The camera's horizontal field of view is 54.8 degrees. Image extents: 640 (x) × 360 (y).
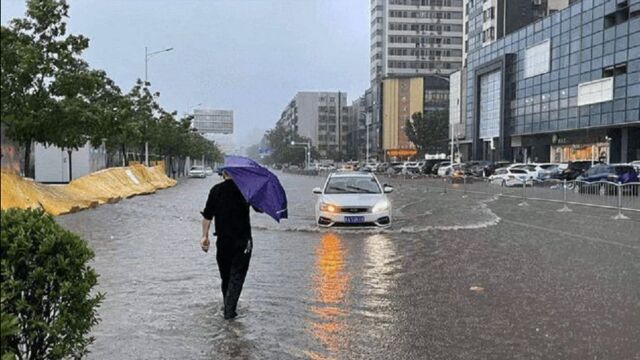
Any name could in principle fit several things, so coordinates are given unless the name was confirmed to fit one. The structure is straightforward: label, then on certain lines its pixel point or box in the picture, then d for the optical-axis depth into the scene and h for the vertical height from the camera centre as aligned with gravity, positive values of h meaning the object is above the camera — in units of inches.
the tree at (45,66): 725.9 +112.3
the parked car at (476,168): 2105.1 -49.2
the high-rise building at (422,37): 5536.4 +1057.7
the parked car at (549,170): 1713.8 -44.8
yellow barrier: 125.6 -57.6
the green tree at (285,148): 5689.0 +51.3
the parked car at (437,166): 2482.3 -48.6
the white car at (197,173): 2753.4 -88.7
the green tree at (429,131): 3858.3 +145.1
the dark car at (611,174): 1229.7 -38.7
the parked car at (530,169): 1676.1 -41.0
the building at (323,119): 6899.6 +390.1
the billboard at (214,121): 3717.8 +194.5
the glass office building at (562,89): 2082.9 +270.6
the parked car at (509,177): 1545.8 -58.5
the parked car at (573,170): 1658.5 -42.4
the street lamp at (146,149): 1954.7 +12.5
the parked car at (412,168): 2646.9 -62.0
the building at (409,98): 5024.6 +455.2
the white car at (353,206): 561.6 -48.4
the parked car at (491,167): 2120.0 -45.0
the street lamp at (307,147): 5093.5 +51.5
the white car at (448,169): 2169.8 -54.9
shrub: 126.3 -29.4
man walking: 258.4 -33.8
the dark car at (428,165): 2546.8 -48.1
